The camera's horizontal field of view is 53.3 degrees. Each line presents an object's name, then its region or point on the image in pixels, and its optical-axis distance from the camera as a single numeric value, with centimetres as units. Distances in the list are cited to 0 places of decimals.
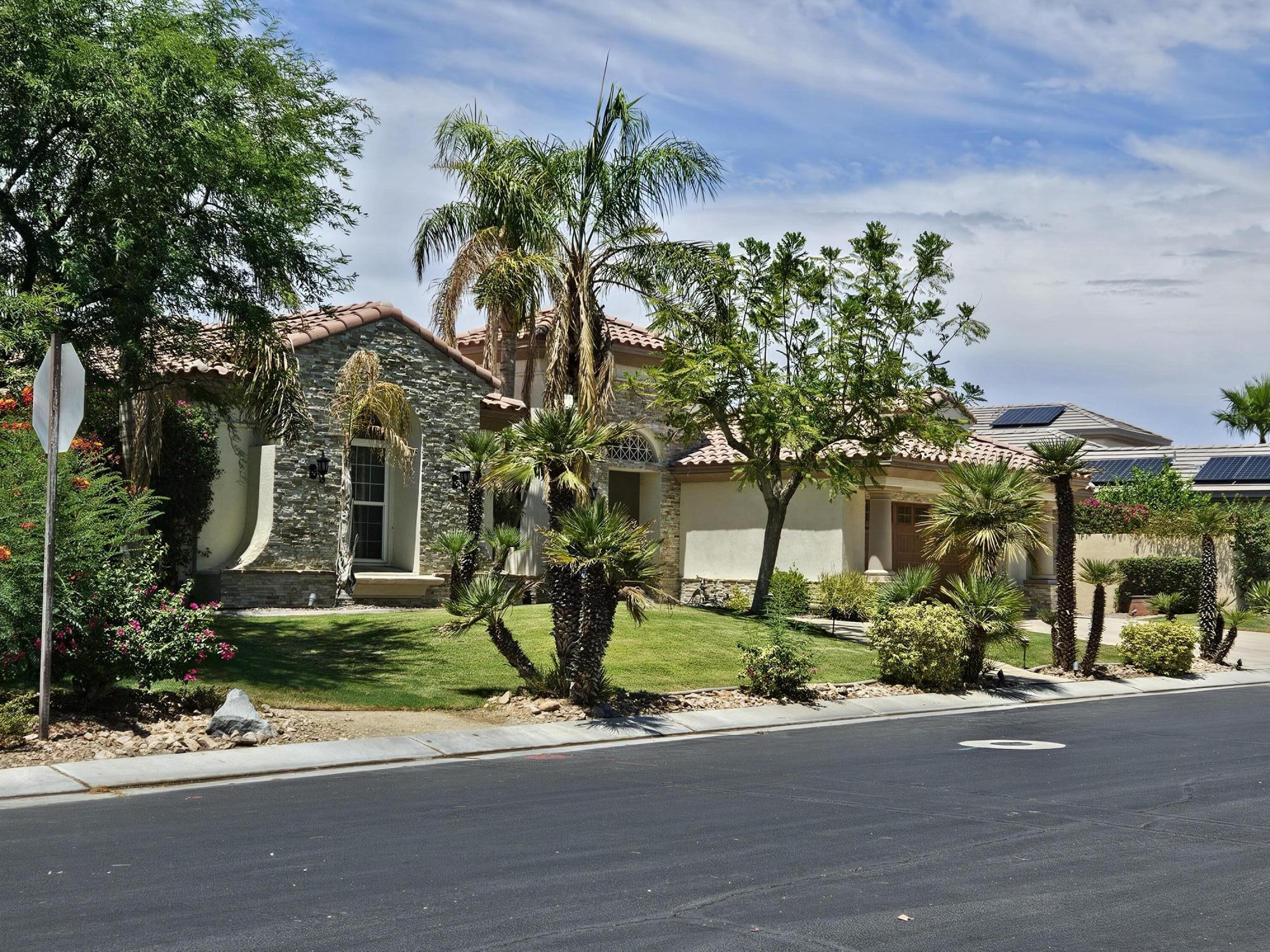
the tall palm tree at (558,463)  1470
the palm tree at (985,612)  1875
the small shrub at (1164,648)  2194
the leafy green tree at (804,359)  2317
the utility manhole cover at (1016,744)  1348
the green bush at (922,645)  1836
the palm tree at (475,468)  1530
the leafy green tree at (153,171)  1477
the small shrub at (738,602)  2675
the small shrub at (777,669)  1678
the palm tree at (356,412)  2245
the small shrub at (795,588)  2634
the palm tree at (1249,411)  4862
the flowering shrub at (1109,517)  3331
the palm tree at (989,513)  1962
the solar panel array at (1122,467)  3891
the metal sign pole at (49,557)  1125
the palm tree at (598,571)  1447
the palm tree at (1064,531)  1992
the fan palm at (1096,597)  2052
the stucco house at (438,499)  2208
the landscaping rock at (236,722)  1220
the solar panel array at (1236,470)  3612
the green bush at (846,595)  2700
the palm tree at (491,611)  1453
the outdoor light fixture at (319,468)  2238
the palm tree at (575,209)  2112
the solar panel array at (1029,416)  5175
